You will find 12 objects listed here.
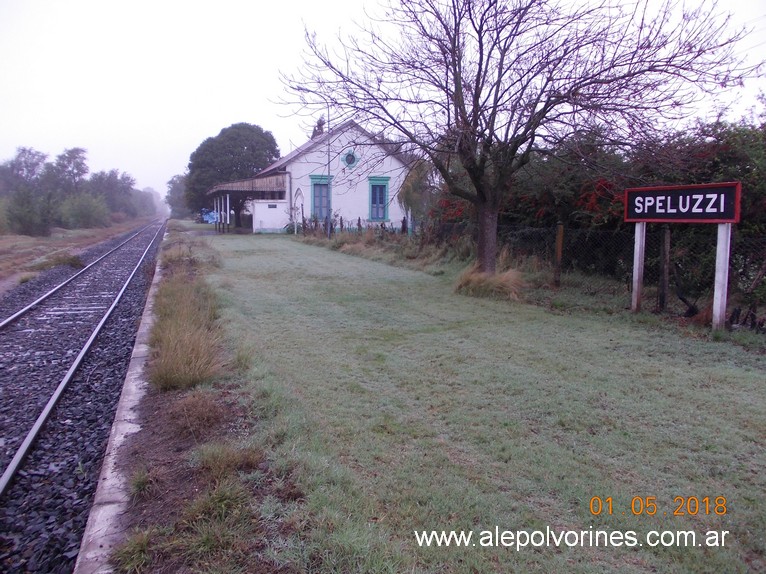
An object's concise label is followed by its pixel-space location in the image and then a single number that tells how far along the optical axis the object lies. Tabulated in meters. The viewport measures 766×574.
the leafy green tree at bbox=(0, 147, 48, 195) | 76.38
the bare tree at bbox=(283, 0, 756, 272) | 8.77
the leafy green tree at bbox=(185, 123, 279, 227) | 51.47
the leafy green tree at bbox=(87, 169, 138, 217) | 86.31
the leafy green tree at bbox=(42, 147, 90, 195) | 75.12
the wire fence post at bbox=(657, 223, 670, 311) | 8.31
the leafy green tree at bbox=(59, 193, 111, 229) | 49.94
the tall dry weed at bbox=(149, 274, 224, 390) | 5.66
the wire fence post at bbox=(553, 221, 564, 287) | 10.77
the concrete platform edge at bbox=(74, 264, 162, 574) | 2.91
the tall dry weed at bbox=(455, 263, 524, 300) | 10.30
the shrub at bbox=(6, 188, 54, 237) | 35.59
